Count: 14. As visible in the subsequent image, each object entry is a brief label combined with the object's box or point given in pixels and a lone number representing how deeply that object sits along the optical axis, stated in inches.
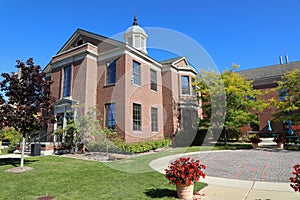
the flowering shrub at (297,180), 132.7
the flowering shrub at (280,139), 590.0
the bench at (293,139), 629.3
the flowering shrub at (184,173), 164.9
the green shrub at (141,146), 501.7
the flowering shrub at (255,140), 608.0
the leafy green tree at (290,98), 580.4
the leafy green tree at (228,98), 667.3
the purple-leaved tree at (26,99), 321.1
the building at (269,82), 1072.2
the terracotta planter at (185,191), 168.7
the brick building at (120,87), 579.5
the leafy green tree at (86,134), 513.7
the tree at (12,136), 598.9
